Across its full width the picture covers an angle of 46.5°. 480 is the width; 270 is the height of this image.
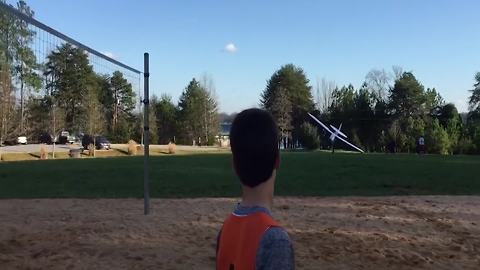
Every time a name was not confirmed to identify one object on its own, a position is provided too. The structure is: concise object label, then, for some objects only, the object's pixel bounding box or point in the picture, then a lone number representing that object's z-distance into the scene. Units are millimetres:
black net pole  9969
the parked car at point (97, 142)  50581
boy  1594
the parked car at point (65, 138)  59125
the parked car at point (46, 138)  56094
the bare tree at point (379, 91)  88431
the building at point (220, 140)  76775
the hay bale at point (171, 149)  47000
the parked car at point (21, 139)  50734
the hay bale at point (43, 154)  38072
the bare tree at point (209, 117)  80688
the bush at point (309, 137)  72744
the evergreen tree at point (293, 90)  92775
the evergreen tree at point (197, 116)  81062
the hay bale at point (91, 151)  42156
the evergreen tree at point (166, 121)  87088
